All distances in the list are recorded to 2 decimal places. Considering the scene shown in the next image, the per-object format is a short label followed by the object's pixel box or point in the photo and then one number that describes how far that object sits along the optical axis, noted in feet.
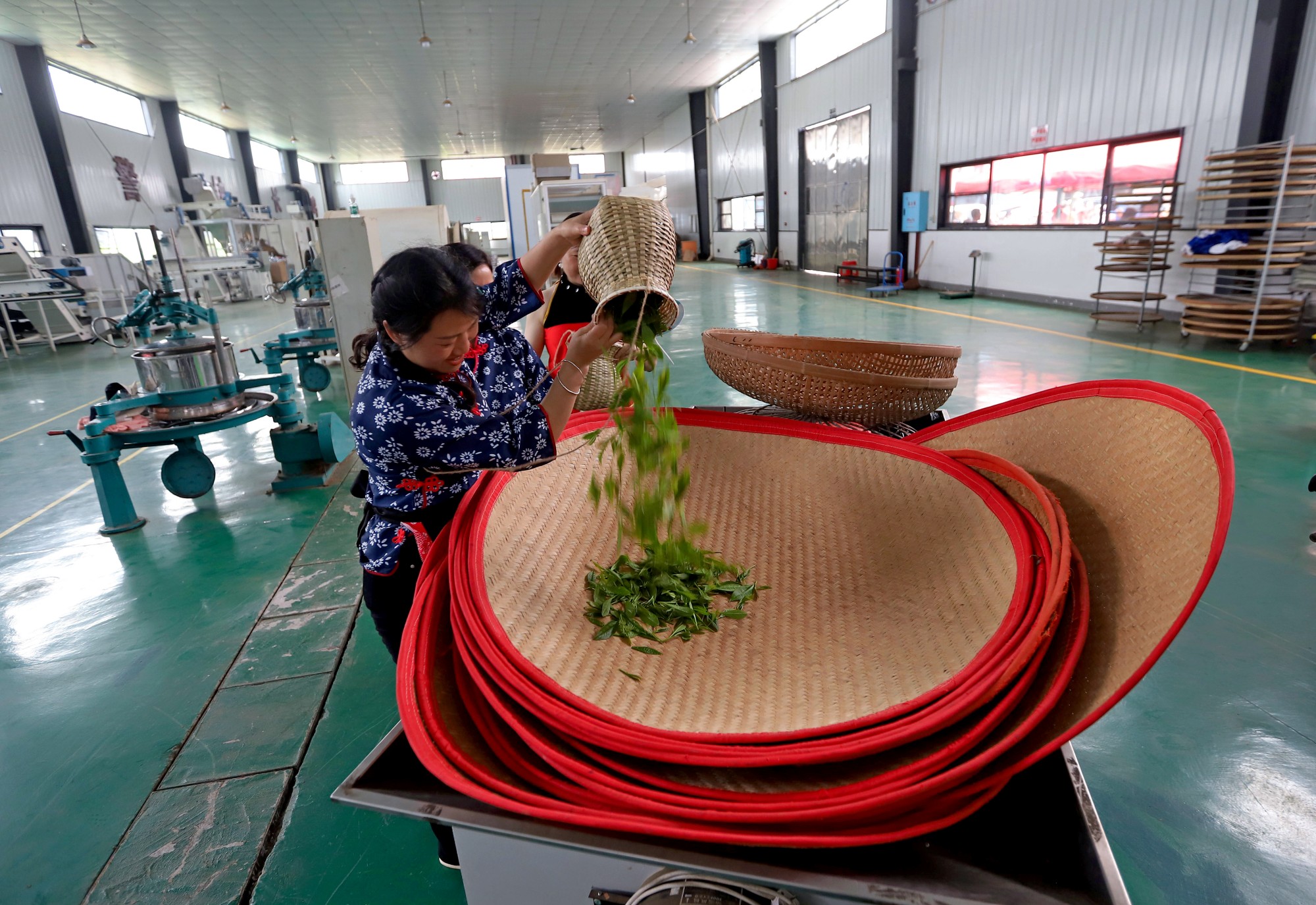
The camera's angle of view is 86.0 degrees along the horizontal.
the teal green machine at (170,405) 11.05
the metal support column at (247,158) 65.57
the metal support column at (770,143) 47.37
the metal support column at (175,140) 52.90
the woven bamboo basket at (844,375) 5.78
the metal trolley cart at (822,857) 2.79
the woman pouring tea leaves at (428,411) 3.93
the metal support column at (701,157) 62.23
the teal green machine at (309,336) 18.44
